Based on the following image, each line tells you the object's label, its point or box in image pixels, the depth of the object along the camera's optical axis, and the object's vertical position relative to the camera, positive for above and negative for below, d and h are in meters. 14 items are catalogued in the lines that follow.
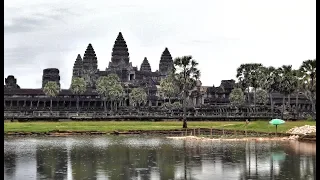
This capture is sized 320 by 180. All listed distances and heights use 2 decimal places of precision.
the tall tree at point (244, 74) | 106.67 +7.84
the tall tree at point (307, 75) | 80.94 +5.79
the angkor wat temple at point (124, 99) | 146.38 +4.75
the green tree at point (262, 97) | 151.25 +4.76
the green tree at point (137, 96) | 153.38 +4.80
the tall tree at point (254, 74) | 102.88 +7.46
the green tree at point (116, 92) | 139.62 +5.40
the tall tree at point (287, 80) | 103.69 +6.41
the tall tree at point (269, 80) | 109.24 +6.74
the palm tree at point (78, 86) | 141.88 +6.98
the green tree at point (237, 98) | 143.77 +4.22
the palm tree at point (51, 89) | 140.62 +6.00
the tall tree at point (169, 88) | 148.50 +6.81
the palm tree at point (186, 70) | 76.31 +6.05
